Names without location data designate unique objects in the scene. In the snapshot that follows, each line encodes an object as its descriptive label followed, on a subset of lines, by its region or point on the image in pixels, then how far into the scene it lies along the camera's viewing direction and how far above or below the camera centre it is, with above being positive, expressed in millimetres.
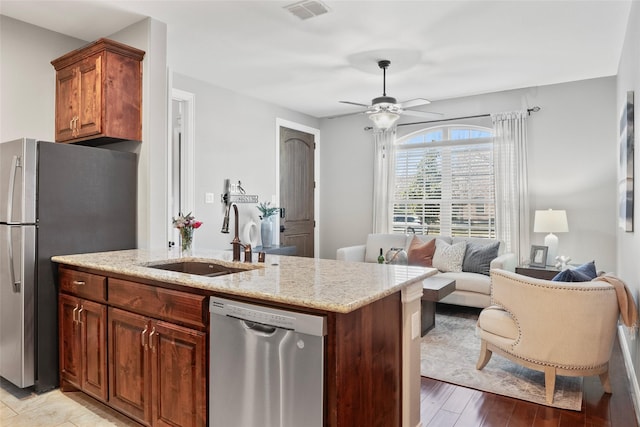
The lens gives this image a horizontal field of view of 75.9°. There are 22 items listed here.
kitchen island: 1563 -491
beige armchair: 2477 -713
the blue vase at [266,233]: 5328 -312
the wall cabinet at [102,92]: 3023 +885
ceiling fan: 4098 +1024
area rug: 2695 -1199
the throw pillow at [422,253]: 5102 -543
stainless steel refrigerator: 2592 -188
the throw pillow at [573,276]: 2688 -435
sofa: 4445 -570
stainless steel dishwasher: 1539 -638
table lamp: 4398 -159
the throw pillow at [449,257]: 4855 -562
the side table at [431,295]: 3760 -790
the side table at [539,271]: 4200 -634
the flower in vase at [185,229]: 3105 -156
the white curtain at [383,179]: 6039 +455
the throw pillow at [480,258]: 4703 -551
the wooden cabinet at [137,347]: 1921 -743
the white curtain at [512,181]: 4996 +363
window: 5375 +377
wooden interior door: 6000 +293
